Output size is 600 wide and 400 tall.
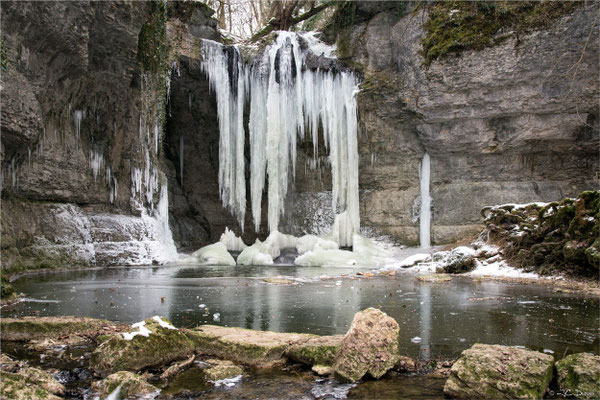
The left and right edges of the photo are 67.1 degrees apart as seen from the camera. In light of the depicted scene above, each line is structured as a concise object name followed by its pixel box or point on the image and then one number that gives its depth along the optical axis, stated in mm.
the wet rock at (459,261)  10500
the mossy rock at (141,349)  3127
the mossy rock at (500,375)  2590
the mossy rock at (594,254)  7018
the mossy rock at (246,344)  3346
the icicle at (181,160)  20219
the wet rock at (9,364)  3070
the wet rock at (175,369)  3072
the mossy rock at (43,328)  3982
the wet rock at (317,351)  3201
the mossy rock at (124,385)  2734
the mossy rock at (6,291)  6016
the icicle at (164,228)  15641
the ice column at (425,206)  17078
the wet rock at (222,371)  3035
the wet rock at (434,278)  8781
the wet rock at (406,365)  3100
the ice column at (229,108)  17547
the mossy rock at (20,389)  2480
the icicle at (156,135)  16188
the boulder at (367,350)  2988
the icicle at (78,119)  13503
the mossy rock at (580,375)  2582
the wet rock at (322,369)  3070
